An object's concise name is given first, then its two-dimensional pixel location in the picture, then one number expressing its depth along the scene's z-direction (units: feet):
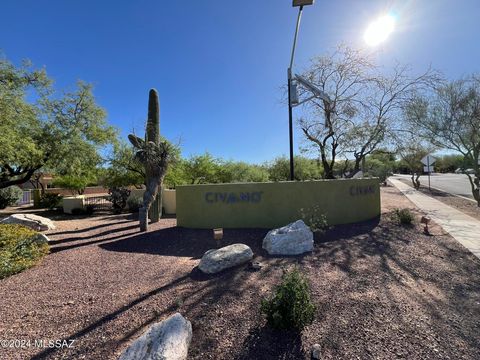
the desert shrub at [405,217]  29.19
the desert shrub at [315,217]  27.43
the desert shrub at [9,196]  67.64
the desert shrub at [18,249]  18.17
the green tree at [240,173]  74.24
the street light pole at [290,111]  32.06
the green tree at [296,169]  80.55
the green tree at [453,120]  39.40
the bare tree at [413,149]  52.53
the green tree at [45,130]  30.30
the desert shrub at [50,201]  63.93
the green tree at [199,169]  67.97
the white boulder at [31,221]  31.58
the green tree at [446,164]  243.97
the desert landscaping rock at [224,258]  17.11
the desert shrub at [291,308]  10.18
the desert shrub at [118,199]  52.70
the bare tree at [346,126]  47.03
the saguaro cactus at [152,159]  32.68
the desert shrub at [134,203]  51.29
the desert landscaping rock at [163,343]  8.70
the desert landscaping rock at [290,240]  20.47
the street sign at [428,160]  70.28
